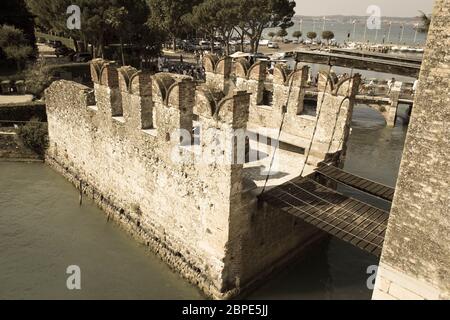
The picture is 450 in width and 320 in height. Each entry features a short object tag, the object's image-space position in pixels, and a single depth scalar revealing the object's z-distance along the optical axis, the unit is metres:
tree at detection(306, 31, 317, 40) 76.44
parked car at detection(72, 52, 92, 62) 34.78
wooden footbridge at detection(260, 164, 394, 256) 9.02
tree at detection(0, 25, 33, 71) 28.34
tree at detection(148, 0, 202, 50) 41.00
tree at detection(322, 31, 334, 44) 69.68
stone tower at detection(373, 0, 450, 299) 5.64
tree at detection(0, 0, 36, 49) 32.81
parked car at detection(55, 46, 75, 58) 36.77
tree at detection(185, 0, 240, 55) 39.44
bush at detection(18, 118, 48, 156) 19.11
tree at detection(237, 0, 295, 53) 41.16
